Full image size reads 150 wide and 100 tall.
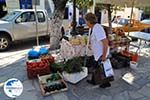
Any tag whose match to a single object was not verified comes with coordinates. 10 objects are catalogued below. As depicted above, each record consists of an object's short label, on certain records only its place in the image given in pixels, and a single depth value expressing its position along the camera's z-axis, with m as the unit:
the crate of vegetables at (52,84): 4.00
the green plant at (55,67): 4.85
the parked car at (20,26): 7.87
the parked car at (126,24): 12.54
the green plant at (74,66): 4.34
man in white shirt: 3.58
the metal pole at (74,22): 7.41
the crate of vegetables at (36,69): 4.60
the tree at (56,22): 6.96
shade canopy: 5.18
